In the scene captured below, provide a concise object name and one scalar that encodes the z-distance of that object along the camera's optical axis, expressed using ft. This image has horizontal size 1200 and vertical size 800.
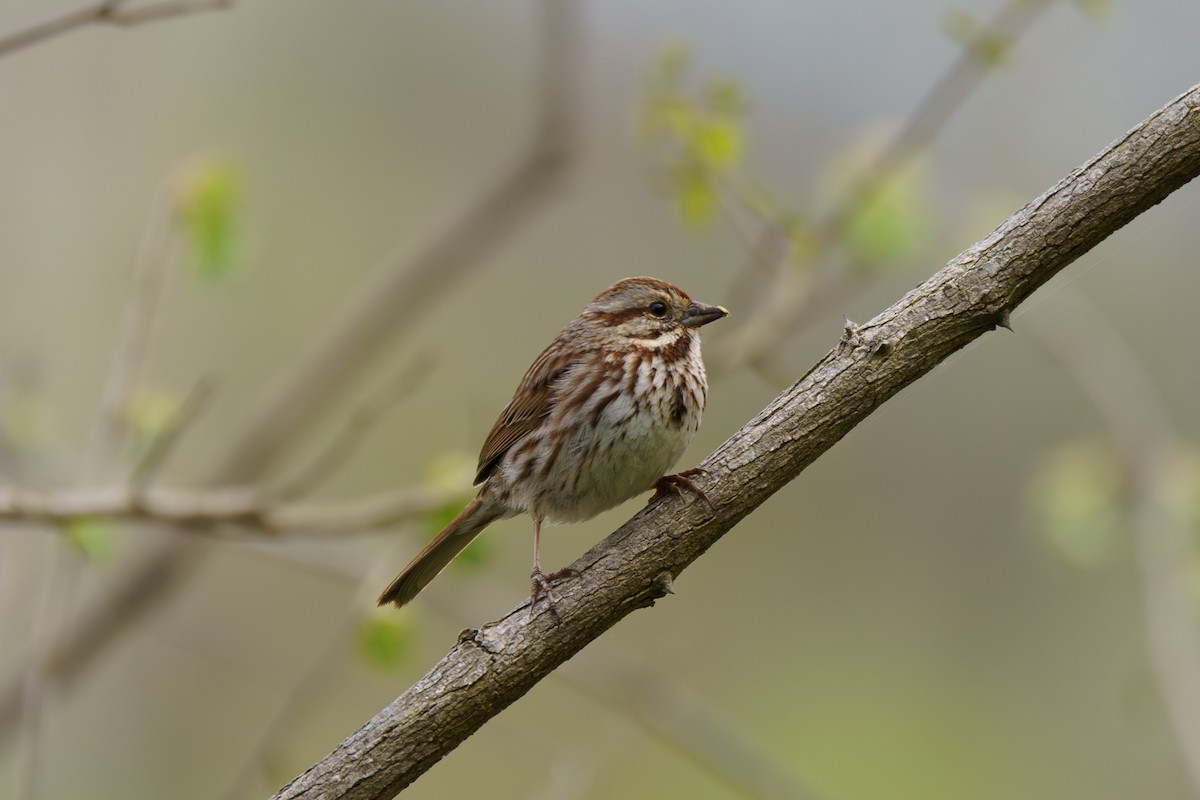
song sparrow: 24.89
